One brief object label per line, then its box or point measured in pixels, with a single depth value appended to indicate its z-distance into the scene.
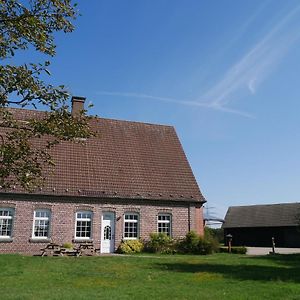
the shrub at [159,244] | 25.45
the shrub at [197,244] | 25.56
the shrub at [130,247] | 24.73
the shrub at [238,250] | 27.69
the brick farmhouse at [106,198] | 23.58
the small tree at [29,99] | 7.83
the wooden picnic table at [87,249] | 23.08
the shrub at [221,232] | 54.78
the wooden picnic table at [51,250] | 21.60
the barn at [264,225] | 47.16
